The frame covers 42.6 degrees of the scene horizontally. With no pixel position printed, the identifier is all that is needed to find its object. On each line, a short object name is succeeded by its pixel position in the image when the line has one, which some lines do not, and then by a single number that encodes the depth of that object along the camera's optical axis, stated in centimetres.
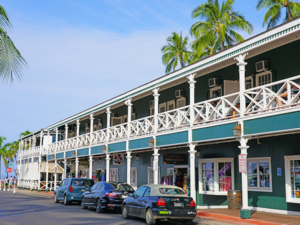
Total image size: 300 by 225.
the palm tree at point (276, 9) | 3161
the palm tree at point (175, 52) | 4788
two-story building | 1343
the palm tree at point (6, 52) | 876
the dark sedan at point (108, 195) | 1702
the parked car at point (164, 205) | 1286
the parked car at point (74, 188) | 2161
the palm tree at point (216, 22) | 3675
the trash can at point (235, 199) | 1666
